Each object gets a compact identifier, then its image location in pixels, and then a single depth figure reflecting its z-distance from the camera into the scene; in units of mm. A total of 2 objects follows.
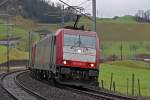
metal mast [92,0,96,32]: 33344
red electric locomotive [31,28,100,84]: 30109
